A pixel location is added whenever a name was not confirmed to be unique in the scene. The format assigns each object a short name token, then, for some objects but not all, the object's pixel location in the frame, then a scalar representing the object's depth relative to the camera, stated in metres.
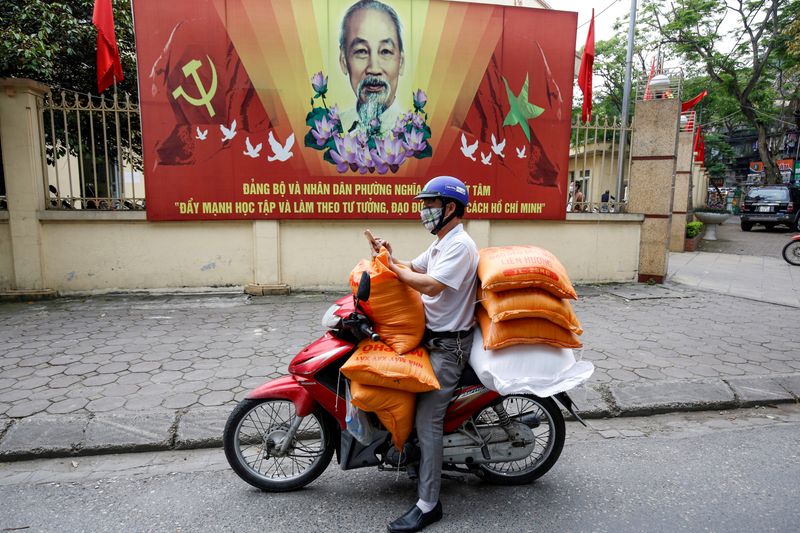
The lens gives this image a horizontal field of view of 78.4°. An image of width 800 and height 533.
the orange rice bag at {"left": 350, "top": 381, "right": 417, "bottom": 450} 2.45
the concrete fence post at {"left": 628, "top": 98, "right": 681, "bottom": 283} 7.74
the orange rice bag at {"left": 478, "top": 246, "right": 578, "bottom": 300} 2.54
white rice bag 2.53
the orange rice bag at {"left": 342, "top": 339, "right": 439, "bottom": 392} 2.42
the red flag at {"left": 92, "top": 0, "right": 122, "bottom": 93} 6.17
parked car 19.47
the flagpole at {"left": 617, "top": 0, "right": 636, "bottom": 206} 8.08
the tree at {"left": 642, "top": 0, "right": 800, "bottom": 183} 18.80
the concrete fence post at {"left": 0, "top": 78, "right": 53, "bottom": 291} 6.41
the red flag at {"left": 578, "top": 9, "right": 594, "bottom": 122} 7.85
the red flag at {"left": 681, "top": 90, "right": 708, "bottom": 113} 11.06
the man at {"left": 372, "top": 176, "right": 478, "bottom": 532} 2.45
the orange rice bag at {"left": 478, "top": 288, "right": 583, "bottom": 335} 2.55
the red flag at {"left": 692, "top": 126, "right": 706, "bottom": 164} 18.98
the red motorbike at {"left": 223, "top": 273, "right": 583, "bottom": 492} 2.62
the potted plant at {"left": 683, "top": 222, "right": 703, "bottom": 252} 13.29
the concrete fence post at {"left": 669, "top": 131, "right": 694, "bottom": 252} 13.20
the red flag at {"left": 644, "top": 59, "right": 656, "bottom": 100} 7.88
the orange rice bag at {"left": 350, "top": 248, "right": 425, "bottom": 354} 2.50
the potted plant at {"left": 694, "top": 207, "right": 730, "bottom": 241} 16.61
